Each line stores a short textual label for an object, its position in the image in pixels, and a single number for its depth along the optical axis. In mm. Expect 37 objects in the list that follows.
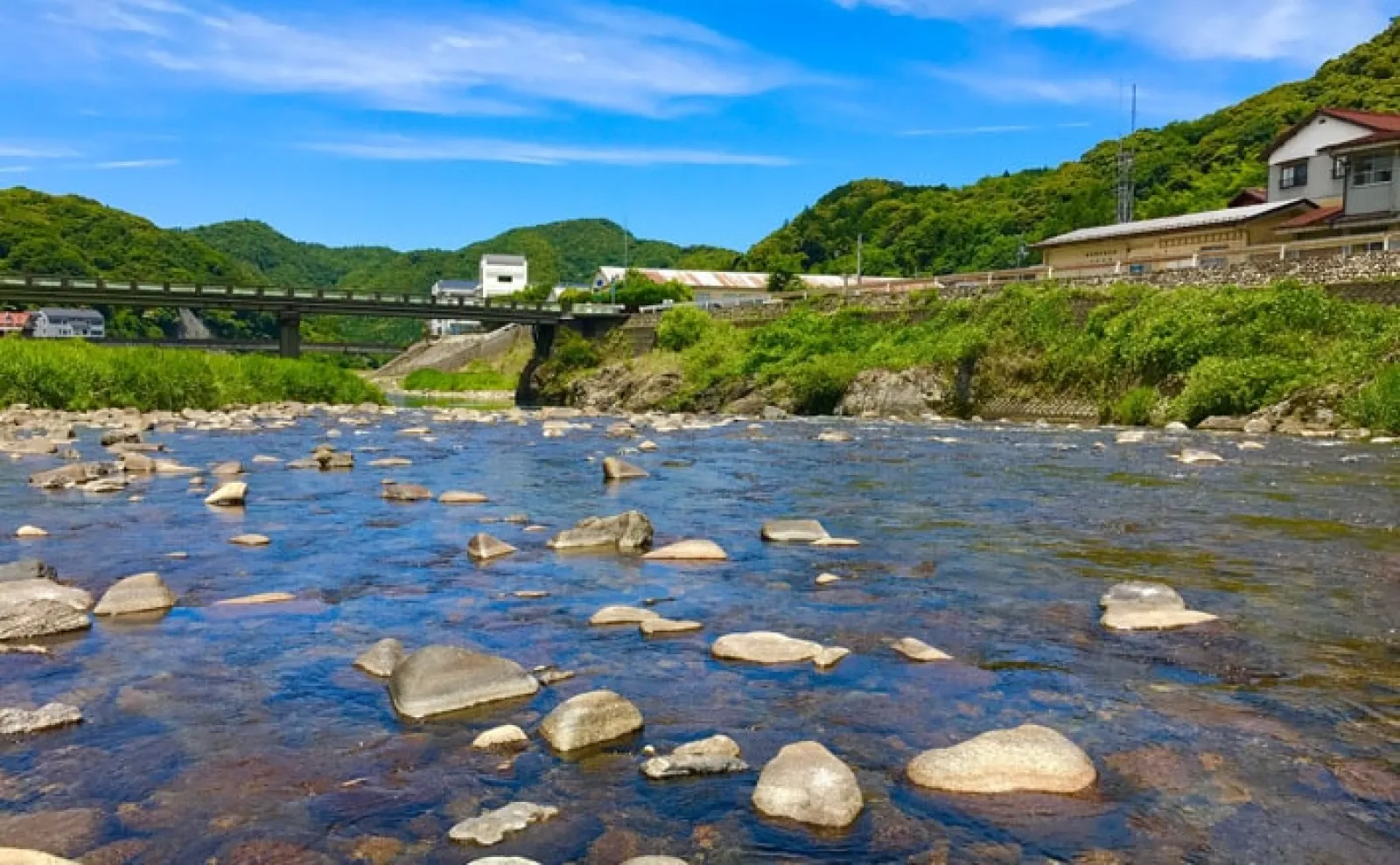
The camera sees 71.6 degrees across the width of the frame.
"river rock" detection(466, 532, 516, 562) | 8586
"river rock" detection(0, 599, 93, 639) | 5805
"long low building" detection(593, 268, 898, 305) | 94500
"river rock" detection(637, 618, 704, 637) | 6109
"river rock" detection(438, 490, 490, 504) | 12297
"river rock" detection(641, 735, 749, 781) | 3996
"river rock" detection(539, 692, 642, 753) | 4281
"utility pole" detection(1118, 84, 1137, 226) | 70625
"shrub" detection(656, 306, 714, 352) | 55375
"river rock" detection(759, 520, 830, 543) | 9578
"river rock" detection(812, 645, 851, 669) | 5484
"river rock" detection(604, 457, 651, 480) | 14852
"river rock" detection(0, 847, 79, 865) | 2898
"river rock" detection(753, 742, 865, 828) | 3617
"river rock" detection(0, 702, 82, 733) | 4332
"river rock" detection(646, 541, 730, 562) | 8562
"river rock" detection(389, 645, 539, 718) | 4730
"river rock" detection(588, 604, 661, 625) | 6336
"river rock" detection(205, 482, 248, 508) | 11422
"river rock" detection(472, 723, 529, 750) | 4266
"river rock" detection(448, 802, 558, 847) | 3410
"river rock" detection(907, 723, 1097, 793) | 3867
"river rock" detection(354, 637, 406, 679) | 5301
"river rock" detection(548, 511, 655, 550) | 9008
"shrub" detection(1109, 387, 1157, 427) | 28453
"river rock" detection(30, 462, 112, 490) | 12711
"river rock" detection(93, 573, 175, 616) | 6465
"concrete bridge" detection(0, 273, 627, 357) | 53406
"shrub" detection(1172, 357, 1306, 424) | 24884
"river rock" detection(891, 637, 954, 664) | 5594
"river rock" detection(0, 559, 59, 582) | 6976
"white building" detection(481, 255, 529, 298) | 151625
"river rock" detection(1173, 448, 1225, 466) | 16328
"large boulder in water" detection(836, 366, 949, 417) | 35438
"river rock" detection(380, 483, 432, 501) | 12375
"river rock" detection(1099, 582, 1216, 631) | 6211
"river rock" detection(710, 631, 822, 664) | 5602
